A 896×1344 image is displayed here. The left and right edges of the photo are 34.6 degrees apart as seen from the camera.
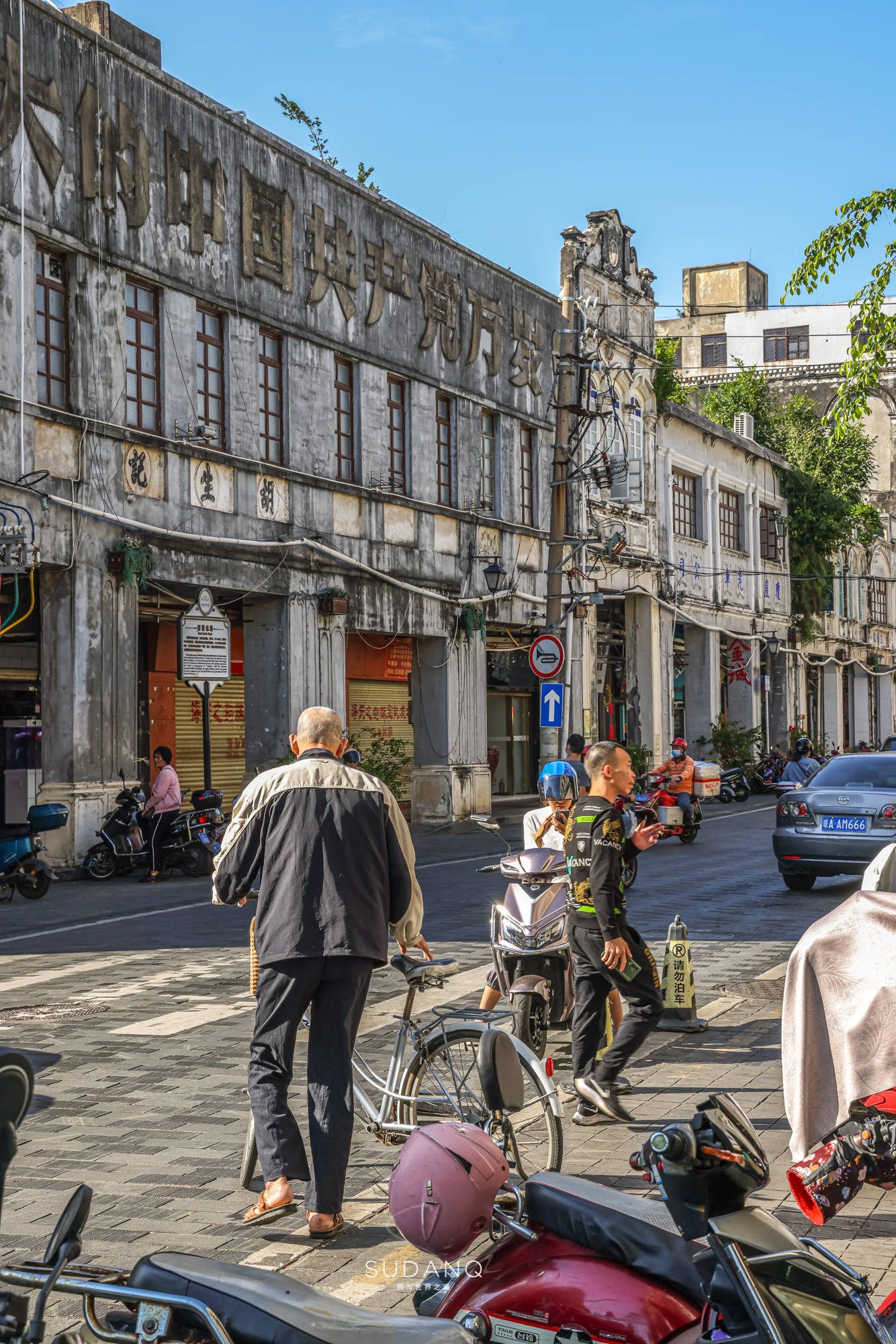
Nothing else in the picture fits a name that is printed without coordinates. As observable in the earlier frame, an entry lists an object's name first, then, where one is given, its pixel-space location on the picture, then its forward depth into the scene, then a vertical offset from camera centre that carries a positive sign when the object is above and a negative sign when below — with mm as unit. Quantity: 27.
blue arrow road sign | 19219 -137
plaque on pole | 19344 +683
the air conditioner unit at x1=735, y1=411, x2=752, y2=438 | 43469 +8096
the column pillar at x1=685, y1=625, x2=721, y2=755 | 38875 +255
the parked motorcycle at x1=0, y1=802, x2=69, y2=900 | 15320 -1766
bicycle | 5340 -1489
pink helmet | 3062 -1059
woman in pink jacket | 17500 -1350
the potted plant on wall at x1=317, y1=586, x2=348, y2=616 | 22297 +1468
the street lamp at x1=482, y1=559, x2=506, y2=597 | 25733 +2166
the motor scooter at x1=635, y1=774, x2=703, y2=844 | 21797 -1787
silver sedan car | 14727 -1356
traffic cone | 8445 -1756
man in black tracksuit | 6520 -1126
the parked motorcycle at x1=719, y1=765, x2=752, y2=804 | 32844 -2180
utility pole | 19688 +3011
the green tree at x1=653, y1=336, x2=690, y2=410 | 36469 +8243
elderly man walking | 5047 -859
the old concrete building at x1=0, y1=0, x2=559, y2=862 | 17625 +3966
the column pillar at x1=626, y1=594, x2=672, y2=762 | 35281 +460
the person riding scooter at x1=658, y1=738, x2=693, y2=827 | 22109 -1339
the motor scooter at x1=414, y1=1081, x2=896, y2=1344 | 2699 -1175
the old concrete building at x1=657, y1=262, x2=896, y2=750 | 51406 +7480
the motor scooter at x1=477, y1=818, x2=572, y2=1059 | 7449 -1189
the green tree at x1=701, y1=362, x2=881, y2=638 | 46000 +6914
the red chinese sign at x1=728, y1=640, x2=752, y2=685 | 41688 +900
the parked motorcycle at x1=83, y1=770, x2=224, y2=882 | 17328 -1748
